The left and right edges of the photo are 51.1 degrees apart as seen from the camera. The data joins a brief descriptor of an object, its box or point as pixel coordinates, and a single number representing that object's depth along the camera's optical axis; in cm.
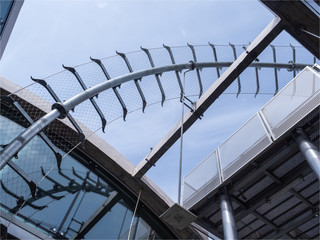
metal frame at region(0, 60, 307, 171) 461
